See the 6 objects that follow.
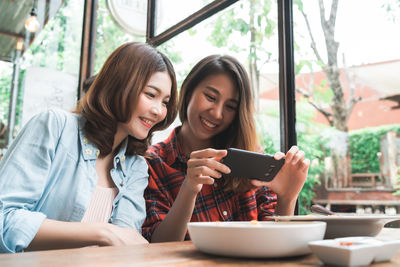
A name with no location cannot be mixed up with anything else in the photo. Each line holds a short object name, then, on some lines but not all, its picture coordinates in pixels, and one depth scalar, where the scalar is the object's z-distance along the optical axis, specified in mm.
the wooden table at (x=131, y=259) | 533
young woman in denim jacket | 1012
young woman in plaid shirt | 1484
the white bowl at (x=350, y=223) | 748
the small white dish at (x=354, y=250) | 488
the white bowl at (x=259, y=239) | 543
